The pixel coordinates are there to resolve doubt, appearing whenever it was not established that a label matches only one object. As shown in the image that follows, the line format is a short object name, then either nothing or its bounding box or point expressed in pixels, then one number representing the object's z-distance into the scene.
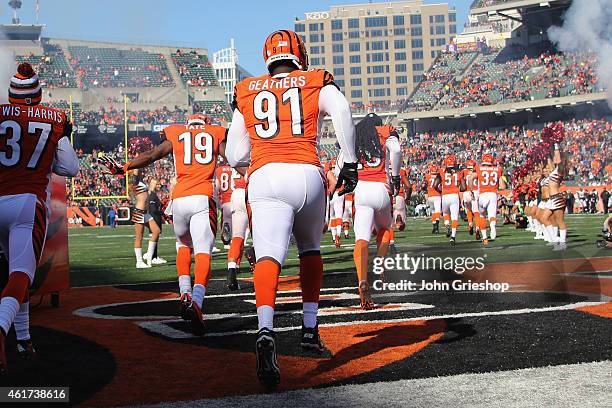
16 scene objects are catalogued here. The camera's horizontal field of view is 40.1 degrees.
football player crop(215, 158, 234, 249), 16.86
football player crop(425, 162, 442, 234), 22.75
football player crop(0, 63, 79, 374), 5.51
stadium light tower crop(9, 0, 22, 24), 69.19
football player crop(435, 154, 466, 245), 19.70
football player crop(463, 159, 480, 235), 19.72
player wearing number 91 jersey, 5.00
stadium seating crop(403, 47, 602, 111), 48.56
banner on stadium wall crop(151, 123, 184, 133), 53.75
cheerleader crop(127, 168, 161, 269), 14.56
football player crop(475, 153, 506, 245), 18.98
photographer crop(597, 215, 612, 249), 15.09
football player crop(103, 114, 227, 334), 7.40
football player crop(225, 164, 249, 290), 10.16
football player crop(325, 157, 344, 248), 19.30
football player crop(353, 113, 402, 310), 8.45
